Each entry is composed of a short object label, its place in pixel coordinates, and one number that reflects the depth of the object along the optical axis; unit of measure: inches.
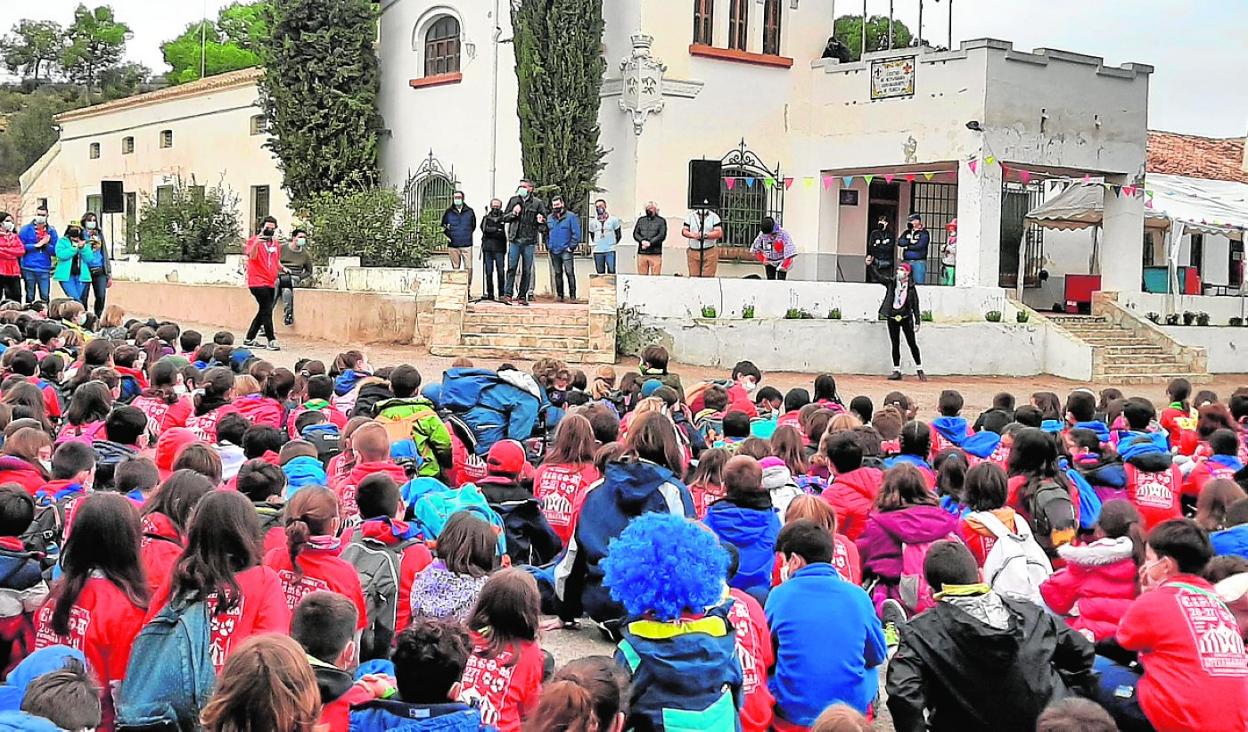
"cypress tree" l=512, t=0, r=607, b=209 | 869.2
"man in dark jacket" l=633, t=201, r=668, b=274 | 819.4
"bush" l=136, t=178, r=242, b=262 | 1024.9
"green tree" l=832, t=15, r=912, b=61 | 2105.1
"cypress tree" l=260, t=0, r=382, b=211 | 989.2
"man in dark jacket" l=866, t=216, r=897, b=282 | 772.0
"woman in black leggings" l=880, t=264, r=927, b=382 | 740.6
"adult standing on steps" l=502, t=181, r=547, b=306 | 769.6
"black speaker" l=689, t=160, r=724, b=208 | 832.3
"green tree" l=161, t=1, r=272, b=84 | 2630.4
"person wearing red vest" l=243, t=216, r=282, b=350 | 685.3
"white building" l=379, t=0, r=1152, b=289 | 883.4
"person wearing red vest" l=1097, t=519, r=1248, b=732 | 174.2
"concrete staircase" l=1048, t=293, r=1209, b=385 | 832.3
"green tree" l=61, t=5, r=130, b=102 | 2699.3
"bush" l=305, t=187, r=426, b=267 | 850.8
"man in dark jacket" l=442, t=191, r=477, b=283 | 812.6
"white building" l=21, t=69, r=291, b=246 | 1203.9
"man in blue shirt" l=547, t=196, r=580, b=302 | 805.9
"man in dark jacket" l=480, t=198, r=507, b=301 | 778.2
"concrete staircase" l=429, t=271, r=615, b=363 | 742.5
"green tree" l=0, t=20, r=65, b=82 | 2768.2
